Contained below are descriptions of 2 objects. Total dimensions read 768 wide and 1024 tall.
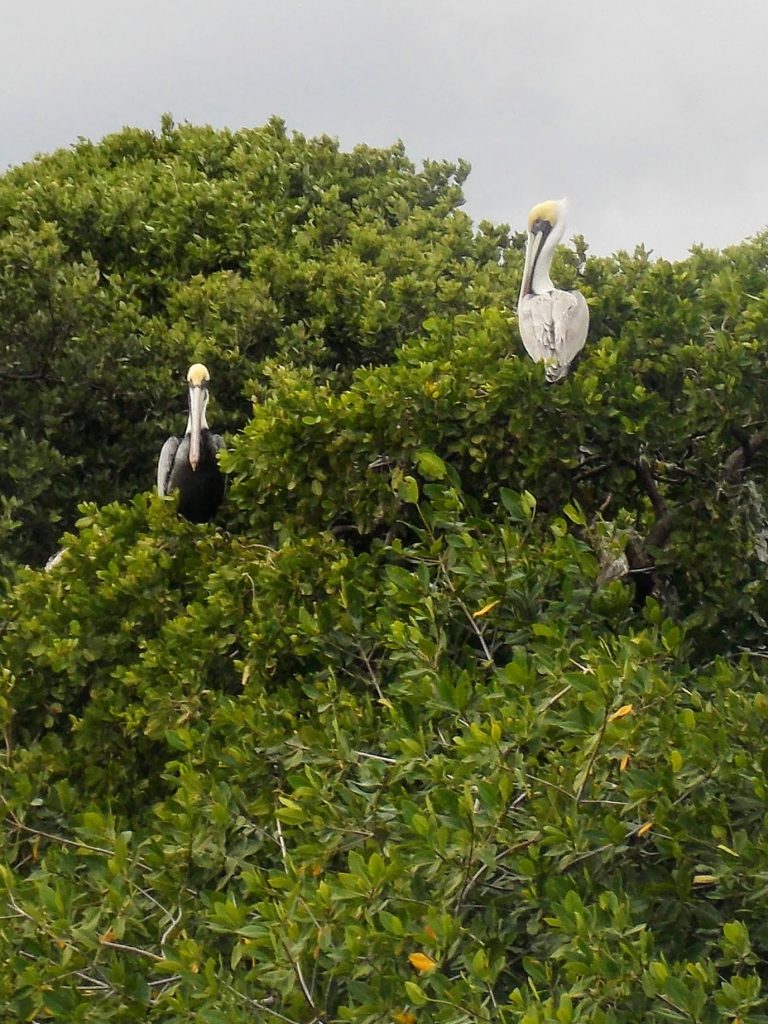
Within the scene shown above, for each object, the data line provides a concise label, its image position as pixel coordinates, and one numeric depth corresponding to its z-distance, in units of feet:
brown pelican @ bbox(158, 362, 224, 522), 50.29
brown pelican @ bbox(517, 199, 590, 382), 42.01
